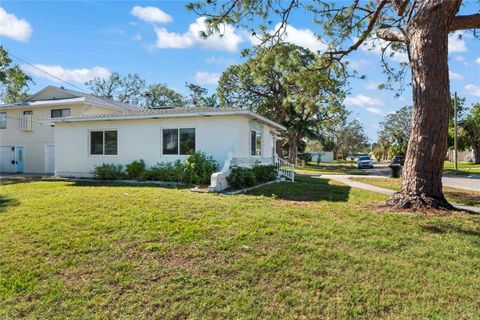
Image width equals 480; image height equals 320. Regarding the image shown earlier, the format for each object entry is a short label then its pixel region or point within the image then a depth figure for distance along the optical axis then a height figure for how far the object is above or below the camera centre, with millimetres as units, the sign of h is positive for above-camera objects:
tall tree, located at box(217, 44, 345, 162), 32500 +5554
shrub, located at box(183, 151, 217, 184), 12219 -433
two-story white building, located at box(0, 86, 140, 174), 20906 +2437
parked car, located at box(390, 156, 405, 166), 36097 -431
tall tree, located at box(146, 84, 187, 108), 47656 +9053
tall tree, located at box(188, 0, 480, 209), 7719 +1656
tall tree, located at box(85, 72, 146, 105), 45156 +10286
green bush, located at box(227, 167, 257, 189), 11727 -772
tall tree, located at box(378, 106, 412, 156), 70812 +7549
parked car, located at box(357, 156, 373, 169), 37856 -791
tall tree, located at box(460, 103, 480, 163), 37531 +3504
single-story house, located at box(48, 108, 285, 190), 13209 +880
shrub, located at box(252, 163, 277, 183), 13492 -688
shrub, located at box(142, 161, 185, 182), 12859 -624
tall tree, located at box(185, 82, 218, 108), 46438 +9271
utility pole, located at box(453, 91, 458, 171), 27144 +3873
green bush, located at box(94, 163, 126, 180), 14289 -657
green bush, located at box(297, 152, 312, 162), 42962 -62
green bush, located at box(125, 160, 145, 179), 14023 -520
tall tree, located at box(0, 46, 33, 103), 25895 +6911
